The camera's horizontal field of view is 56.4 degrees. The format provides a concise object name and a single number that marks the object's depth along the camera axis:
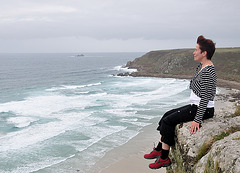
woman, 5.06
